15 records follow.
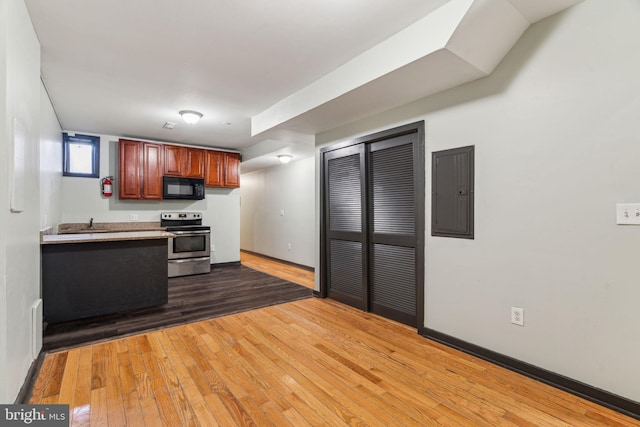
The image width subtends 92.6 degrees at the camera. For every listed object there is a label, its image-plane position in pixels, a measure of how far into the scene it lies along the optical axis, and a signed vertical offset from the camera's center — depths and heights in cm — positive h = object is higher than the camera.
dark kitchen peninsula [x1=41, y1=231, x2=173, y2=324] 297 -64
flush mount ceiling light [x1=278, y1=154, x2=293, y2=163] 568 +106
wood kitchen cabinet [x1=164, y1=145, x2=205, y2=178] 549 +96
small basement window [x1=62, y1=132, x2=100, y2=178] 486 +94
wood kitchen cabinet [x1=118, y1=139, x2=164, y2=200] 508 +75
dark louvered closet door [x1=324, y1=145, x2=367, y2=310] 359 -15
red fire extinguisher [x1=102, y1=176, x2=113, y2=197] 507 +44
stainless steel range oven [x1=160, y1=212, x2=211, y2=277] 535 -57
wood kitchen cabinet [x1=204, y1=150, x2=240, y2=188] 596 +88
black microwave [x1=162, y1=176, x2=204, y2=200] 546 +47
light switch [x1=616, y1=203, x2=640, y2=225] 172 +0
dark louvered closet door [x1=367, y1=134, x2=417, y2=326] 303 -17
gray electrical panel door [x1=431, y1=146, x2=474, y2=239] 249 +17
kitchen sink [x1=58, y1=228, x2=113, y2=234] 468 -27
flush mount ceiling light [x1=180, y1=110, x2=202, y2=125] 393 +126
